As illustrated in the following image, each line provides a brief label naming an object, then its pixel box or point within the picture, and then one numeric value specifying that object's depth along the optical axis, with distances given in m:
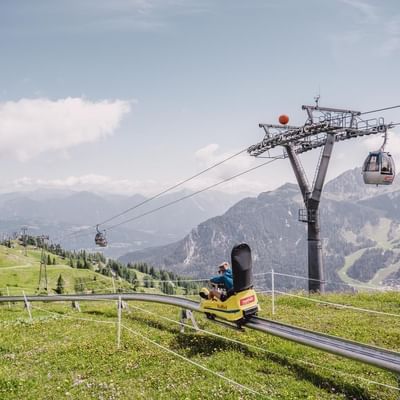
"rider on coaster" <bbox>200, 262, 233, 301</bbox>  16.09
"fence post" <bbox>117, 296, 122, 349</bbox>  17.11
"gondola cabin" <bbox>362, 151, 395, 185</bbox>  30.80
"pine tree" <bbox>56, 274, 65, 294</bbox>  163.75
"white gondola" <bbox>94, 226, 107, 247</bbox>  62.41
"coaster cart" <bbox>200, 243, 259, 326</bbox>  15.03
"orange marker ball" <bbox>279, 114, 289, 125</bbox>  36.59
